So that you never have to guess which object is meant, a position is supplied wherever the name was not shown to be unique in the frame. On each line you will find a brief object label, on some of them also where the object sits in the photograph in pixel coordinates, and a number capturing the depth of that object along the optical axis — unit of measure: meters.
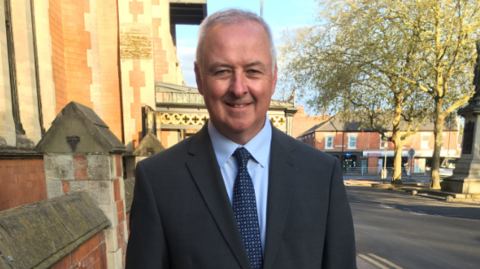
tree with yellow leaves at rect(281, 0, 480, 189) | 13.20
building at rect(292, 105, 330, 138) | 46.97
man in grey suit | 1.16
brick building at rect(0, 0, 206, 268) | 1.96
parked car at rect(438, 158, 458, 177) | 29.06
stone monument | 11.33
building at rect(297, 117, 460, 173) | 34.09
